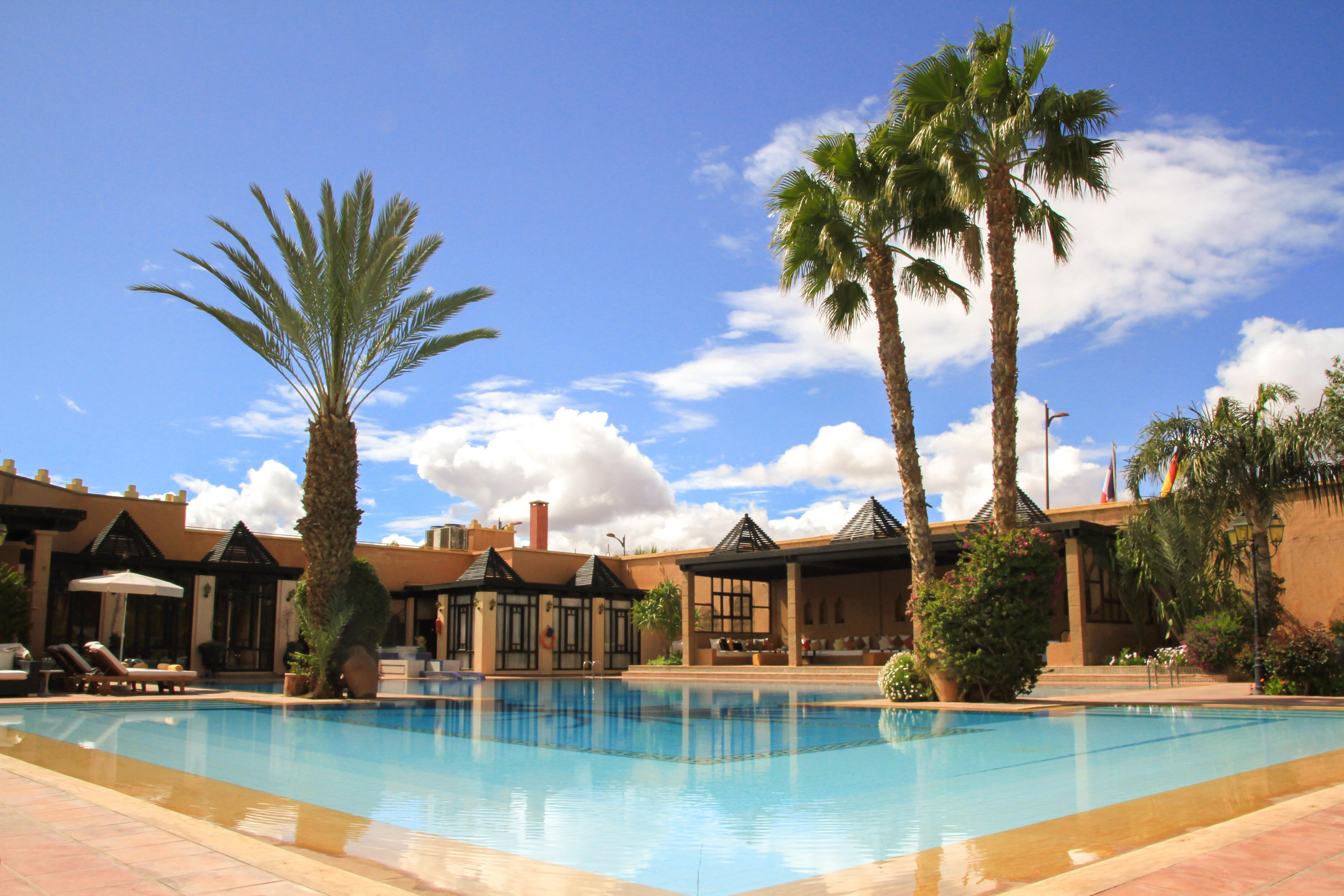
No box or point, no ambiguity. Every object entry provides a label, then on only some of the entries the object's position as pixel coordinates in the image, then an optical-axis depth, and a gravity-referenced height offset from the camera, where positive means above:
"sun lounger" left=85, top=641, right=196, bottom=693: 16.95 -1.66
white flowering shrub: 14.60 -1.57
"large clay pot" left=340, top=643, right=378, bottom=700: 15.75 -1.54
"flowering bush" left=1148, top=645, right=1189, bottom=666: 19.36 -1.59
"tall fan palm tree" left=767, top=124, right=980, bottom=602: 14.79 +5.52
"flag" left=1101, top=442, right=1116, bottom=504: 35.72 +3.46
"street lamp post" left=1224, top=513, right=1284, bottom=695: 15.66 +0.72
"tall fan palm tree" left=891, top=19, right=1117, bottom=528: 14.03 +6.48
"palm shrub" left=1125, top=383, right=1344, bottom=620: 16.55 +2.09
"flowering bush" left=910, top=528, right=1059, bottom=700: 13.56 -0.50
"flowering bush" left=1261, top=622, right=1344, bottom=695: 15.52 -1.39
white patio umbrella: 19.47 -0.07
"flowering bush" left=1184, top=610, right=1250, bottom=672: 18.77 -1.22
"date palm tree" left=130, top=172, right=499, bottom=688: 15.55 +4.17
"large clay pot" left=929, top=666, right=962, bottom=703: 13.94 -1.57
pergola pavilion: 23.00 -0.28
